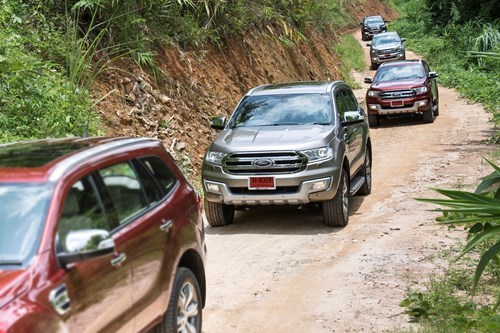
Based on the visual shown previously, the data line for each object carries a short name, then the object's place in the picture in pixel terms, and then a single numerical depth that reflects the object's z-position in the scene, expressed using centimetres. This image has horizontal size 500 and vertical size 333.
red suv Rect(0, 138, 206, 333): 722
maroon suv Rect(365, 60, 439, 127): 3978
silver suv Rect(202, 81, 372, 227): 1848
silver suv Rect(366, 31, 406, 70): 7275
